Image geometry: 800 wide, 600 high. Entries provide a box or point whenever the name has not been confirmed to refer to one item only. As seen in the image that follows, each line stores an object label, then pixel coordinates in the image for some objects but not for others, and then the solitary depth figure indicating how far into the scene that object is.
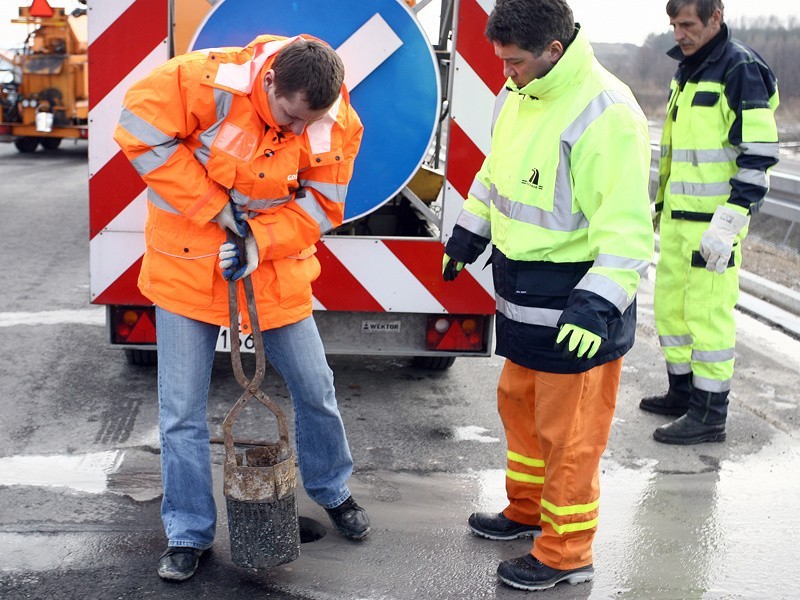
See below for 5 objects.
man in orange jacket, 3.06
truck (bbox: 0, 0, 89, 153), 16.30
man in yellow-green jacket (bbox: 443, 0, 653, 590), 3.04
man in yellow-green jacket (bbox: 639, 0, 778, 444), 4.53
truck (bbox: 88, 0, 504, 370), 4.21
